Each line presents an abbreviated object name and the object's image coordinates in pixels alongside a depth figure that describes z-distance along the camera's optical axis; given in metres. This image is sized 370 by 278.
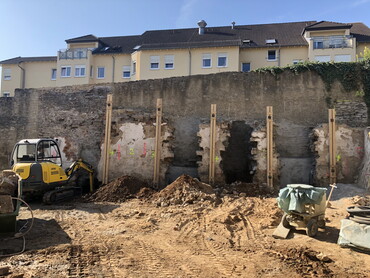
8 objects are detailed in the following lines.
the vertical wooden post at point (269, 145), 11.47
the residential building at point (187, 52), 26.17
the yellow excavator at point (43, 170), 9.47
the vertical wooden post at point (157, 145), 12.15
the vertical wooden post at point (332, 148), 11.21
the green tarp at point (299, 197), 6.25
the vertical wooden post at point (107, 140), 12.51
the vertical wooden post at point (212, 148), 11.79
